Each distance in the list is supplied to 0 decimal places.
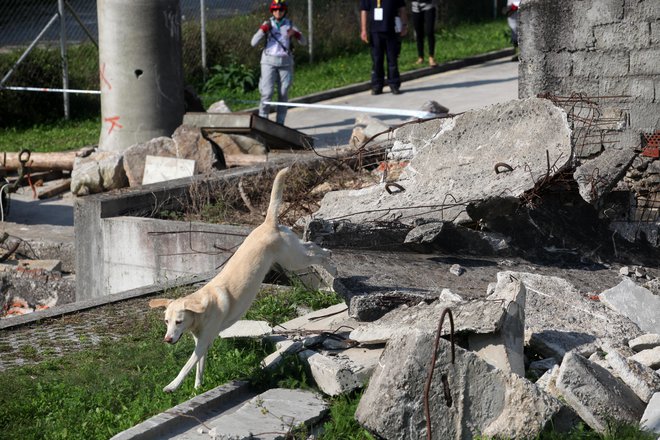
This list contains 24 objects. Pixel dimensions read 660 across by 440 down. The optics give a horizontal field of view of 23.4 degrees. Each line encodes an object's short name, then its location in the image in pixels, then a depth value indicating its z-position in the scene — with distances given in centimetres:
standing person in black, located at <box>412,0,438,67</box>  3133
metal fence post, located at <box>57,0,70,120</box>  2639
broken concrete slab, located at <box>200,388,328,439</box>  793
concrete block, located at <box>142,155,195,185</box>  1723
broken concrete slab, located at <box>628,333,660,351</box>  939
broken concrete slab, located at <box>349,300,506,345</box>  862
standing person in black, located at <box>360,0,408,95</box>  2730
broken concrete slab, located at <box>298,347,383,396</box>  860
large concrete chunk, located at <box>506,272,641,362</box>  937
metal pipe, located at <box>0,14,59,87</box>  2566
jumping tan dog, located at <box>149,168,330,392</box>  864
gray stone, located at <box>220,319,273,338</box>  990
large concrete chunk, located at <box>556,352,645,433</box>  807
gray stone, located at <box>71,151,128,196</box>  1802
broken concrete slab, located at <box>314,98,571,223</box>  1244
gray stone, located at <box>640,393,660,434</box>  798
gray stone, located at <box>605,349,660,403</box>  849
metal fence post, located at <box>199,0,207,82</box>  2896
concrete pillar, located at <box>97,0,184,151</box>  1953
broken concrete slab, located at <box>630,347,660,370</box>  903
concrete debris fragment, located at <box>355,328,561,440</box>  787
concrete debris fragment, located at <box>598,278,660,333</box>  1036
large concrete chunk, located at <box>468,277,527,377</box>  860
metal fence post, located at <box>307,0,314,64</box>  3257
